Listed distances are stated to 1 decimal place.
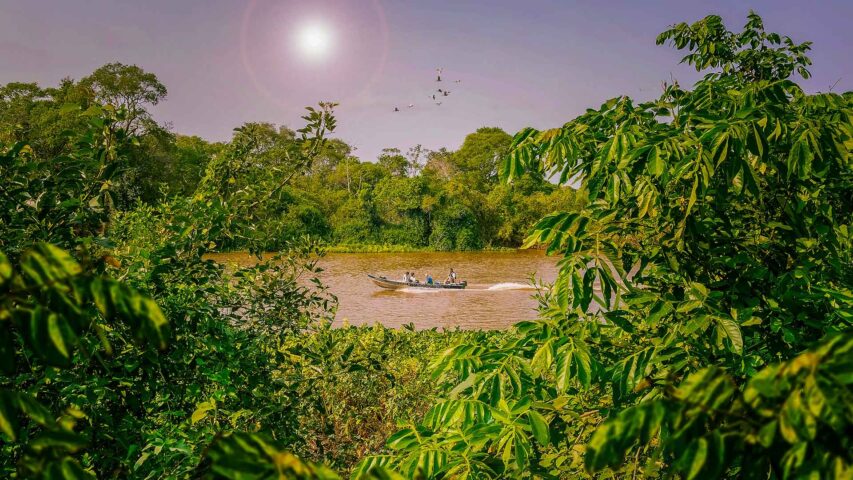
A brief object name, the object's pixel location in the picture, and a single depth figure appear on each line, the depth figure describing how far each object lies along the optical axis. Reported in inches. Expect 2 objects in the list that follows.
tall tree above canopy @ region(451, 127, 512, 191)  2726.4
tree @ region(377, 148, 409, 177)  2556.6
